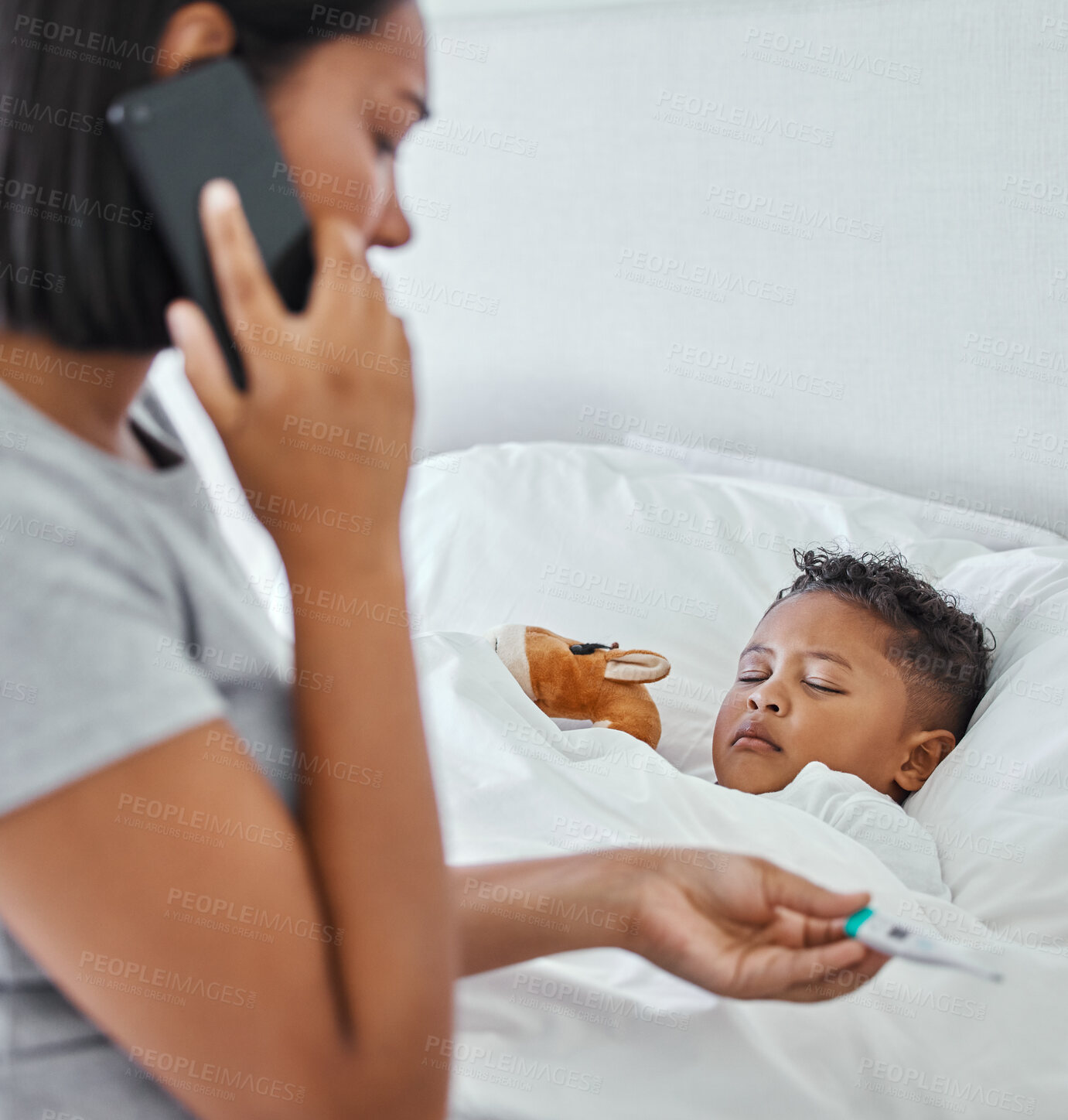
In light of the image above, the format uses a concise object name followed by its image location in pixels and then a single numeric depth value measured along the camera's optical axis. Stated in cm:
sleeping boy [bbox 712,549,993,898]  102
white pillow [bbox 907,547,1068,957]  78
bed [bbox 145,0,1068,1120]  81
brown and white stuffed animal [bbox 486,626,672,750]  102
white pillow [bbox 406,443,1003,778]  119
